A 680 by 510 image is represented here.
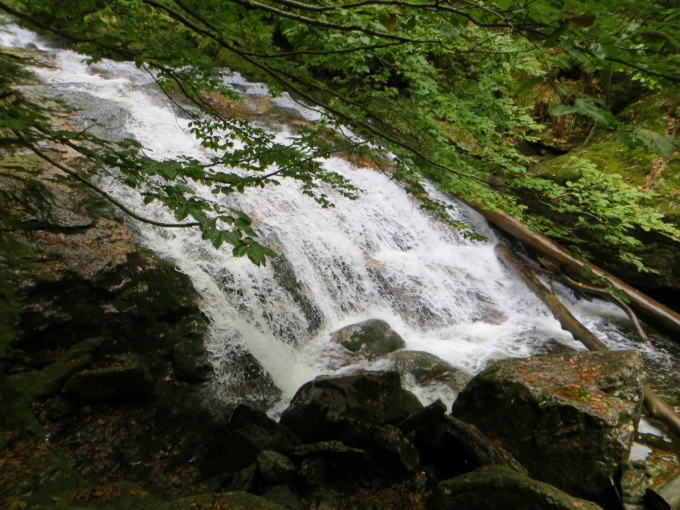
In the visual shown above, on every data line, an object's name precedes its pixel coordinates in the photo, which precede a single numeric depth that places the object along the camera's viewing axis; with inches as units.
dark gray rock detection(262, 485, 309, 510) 142.4
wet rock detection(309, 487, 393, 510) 143.2
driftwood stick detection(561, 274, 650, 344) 259.6
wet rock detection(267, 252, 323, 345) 277.6
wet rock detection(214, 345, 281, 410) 215.9
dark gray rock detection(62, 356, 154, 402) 177.0
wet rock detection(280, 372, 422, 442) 184.9
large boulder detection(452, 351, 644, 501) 164.4
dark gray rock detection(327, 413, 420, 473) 159.3
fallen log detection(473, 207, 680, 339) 279.6
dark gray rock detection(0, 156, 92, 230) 210.2
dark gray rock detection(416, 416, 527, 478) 160.7
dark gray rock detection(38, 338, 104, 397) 172.6
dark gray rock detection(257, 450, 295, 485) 151.2
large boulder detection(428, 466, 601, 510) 122.5
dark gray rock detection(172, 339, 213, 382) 212.4
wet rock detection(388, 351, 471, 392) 242.7
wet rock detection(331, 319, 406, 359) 262.7
